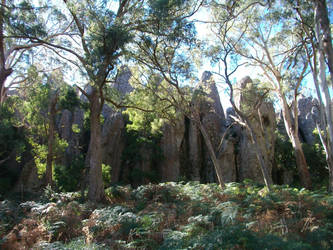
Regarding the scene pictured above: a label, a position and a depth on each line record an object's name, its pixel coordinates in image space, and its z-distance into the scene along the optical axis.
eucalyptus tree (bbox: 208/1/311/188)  14.49
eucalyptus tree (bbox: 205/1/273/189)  12.23
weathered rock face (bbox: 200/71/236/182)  21.11
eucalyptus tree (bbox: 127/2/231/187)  11.82
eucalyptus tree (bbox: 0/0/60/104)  11.43
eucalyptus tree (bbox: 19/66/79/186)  15.68
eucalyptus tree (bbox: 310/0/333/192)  8.58
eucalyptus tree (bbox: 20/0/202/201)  10.84
